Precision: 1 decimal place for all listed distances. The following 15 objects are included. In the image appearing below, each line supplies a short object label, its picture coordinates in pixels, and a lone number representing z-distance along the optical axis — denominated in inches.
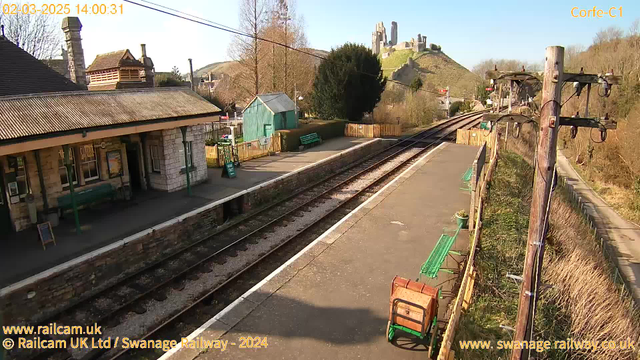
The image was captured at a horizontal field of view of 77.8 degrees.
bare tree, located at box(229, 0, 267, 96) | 1256.8
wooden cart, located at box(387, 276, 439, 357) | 228.2
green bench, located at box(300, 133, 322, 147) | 964.3
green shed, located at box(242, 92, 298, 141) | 975.6
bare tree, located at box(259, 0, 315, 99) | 1390.3
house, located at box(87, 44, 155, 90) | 692.7
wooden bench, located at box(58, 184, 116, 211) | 462.3
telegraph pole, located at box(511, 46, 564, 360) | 162.6
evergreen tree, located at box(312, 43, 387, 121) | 1245.7
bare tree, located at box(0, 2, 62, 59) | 1093.1
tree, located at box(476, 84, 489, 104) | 2296.4
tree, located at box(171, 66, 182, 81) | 2111.0
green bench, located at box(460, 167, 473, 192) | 594.5
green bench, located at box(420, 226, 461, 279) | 284.0
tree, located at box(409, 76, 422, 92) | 1898.9
